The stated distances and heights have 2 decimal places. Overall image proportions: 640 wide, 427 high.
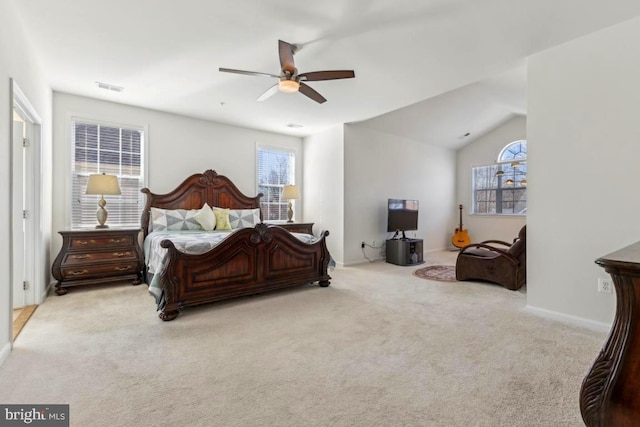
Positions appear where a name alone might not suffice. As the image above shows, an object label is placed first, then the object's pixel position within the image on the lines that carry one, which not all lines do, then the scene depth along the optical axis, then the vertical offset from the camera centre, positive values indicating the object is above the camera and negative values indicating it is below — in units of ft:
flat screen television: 18.78 -0.07
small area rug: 14.76 -3.20
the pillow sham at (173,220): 14.21 -0.36
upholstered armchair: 12.78 -2.30
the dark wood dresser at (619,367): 3.17 -1.71
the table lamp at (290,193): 18.17 +1.28
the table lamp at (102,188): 12.54 +1.07
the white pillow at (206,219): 14.85 -0.31
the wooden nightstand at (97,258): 11.78 -1.94
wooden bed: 9.43 -1.99
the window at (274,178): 19.19 +2.40
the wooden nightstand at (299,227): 16.83 -0.82
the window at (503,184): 22.08 +2.42
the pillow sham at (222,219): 15.39 -0.32
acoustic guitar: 23.80 -2.03
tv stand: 17.99 -2.35
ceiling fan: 8.48 +4.27
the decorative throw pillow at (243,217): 16.19 -0.22
